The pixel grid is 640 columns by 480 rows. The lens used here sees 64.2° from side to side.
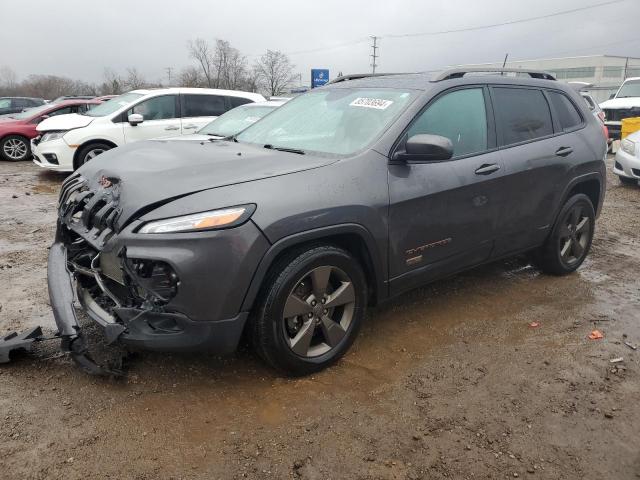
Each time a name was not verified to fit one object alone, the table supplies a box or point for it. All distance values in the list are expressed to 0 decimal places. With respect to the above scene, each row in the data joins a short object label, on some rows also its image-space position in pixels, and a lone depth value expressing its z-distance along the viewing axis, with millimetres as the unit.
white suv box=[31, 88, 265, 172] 9141
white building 68062
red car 12156
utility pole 67138
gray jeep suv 2529
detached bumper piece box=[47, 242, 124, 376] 2674
